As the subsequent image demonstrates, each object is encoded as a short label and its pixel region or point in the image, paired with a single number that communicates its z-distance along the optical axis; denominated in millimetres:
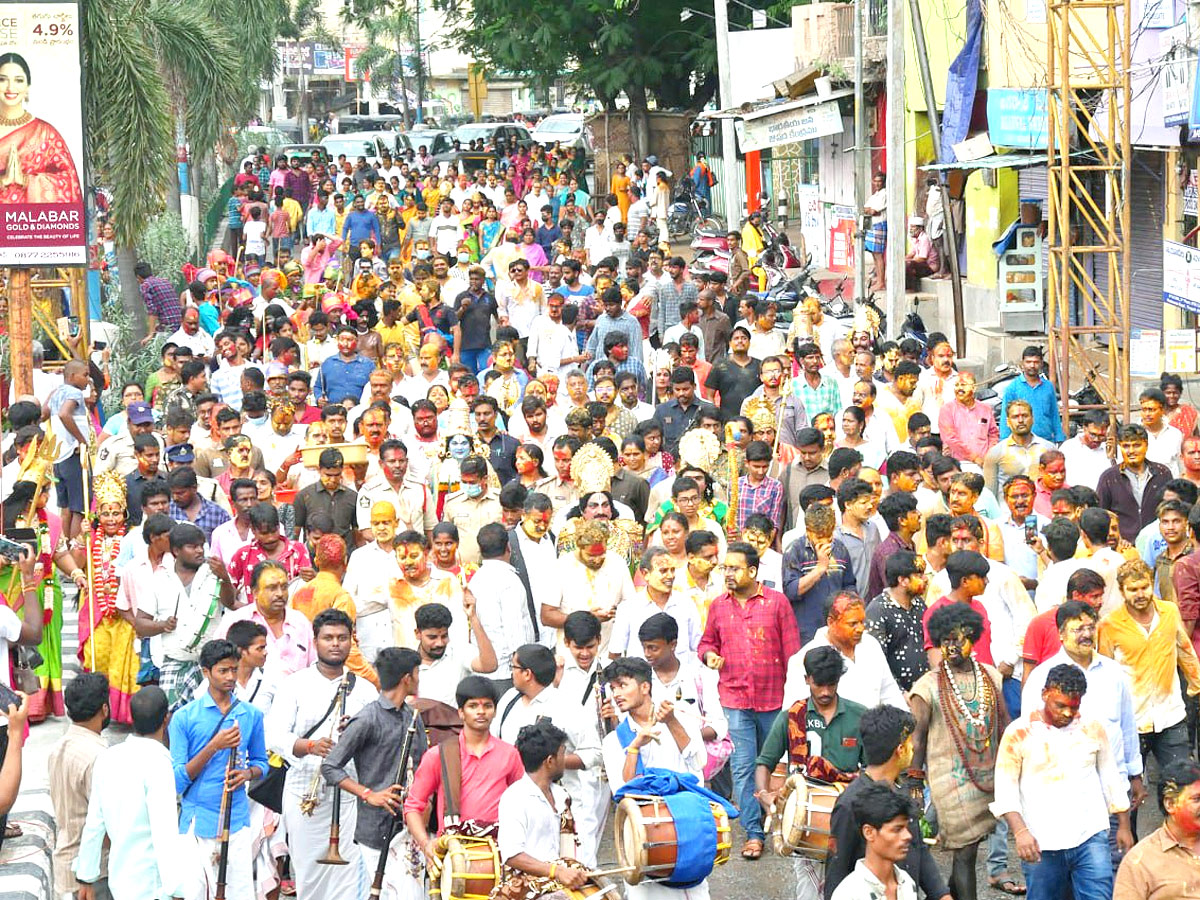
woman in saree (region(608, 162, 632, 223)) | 35969
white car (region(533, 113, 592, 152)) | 53156
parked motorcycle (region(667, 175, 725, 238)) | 38188
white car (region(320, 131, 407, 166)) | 47781
